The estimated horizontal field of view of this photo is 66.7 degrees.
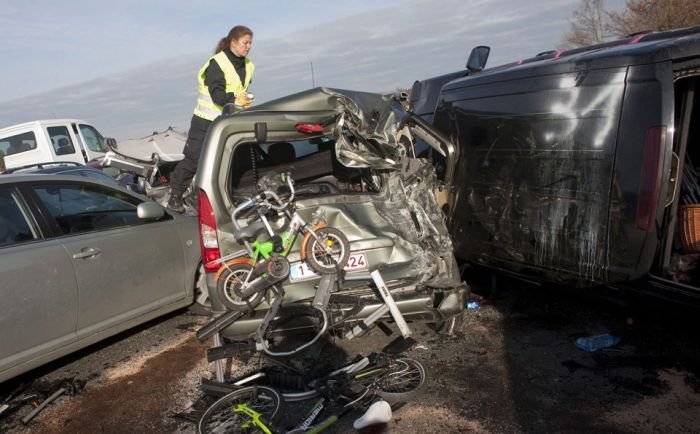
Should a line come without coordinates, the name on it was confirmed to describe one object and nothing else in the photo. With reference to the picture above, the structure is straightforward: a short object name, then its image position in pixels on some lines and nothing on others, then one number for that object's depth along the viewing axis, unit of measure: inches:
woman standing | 221.9
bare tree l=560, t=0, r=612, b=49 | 900.6
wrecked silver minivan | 143.9
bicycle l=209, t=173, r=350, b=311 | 144.8
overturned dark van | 124.3
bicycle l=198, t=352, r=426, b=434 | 117.6
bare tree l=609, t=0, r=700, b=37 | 634.2
